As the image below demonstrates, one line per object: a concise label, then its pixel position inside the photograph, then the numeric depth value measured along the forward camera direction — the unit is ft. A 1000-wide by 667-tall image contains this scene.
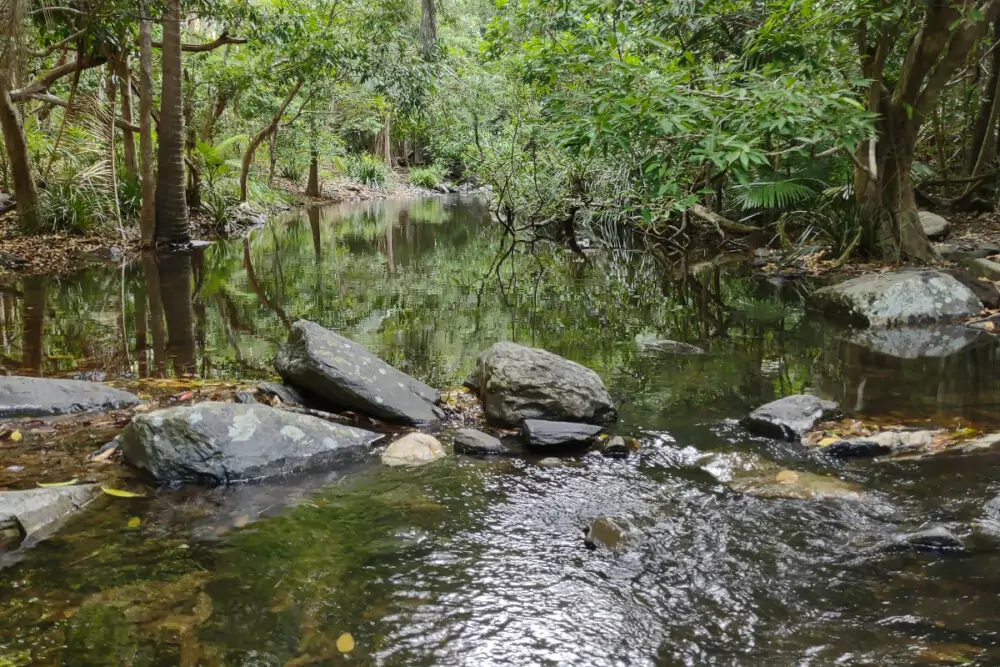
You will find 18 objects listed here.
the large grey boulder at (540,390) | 17.42
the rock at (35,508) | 11.22
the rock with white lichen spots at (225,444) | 13.85
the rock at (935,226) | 42.14
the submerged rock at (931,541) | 11.06
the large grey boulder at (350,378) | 17.61
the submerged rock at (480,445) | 15.80
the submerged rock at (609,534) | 11.56
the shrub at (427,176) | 134.51
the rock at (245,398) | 17.22
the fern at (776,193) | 41.70
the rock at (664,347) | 25.03
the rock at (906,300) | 28.71
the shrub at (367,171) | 117.70
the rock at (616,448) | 15.67
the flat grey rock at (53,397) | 16.57
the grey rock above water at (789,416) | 16.56
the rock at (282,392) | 17.97
